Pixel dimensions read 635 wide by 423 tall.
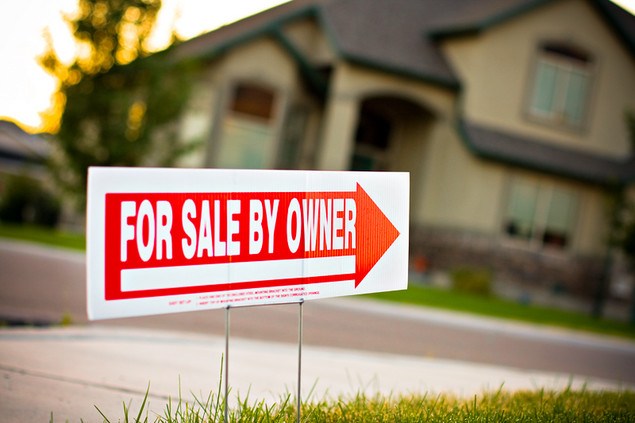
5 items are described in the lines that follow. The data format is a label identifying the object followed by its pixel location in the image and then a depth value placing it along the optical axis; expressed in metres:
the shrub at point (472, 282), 19.61
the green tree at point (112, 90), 15.45
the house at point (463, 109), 20.23
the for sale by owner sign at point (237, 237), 3.39
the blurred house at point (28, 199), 22.08
